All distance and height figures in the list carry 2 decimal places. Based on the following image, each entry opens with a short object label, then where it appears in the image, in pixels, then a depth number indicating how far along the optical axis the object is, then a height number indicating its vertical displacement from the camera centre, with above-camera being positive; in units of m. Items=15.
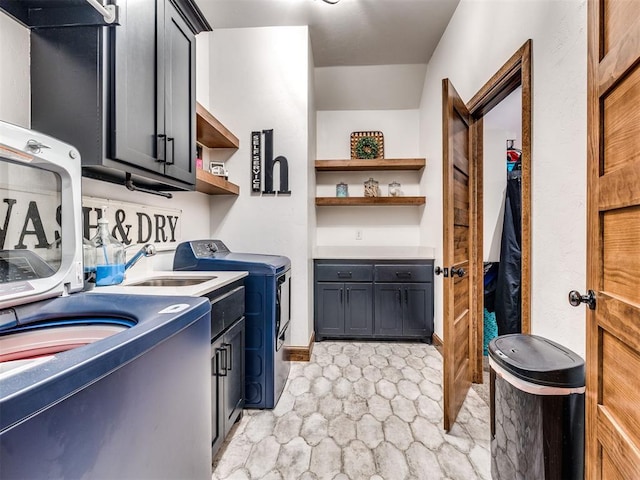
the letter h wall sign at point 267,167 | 2.63 +0.65
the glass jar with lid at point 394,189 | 3.50 +0.59
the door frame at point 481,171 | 1.54 +0.42
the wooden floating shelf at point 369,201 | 3.30 +0.43
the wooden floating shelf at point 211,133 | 1.99 +0.83
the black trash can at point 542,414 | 1.04 -0.64
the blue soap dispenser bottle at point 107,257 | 1.33 -0.08
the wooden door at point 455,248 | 1.71 -0.06
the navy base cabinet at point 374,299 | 3.06 -0.63
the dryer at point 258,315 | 1.89 -0.50
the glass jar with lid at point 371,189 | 3.45 +0.59
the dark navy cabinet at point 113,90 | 1.10 +0.60
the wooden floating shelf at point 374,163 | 3.29 +0.85
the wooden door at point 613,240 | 0.73 -0.01
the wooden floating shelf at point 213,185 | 1.96 +0.41
